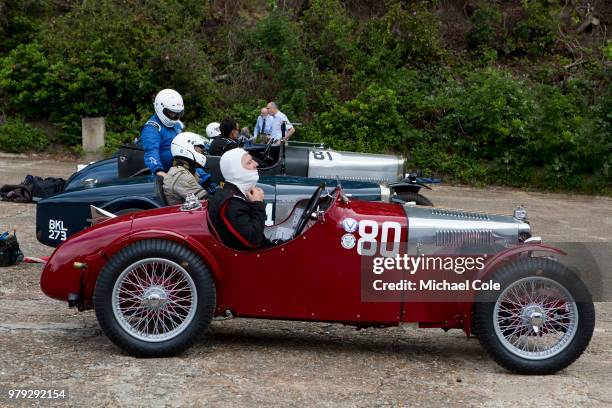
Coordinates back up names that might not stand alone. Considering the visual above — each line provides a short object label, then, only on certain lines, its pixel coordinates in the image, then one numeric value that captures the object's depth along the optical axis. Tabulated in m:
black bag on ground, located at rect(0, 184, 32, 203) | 13.10
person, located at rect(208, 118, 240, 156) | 9.66
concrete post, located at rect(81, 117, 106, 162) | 18.98
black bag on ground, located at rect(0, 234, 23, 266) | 8.84
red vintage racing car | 5.93
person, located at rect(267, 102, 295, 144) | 15.59
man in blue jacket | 8.69
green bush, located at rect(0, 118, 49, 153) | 18.98
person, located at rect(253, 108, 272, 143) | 15.81
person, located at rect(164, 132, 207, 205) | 8.28
